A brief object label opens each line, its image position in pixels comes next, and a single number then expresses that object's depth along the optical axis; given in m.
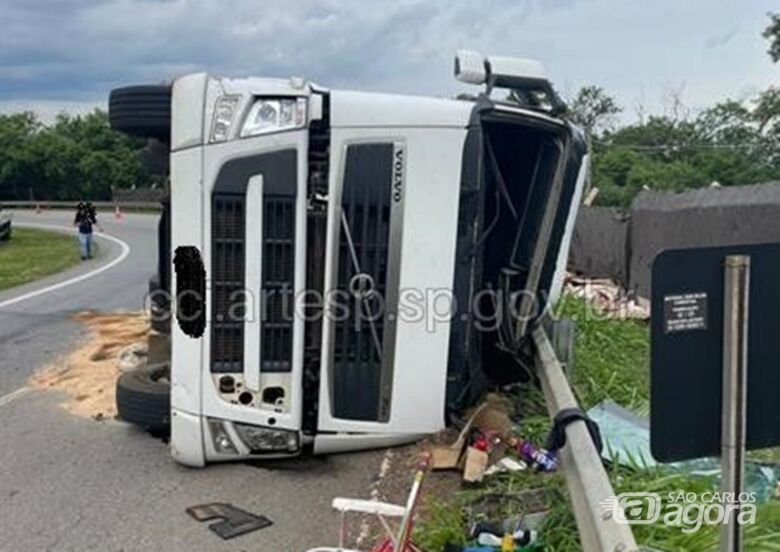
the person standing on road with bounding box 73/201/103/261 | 20.75
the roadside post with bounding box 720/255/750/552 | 1.98
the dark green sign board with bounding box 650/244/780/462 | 1.99
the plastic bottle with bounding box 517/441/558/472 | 4.19
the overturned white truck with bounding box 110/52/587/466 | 4.38
